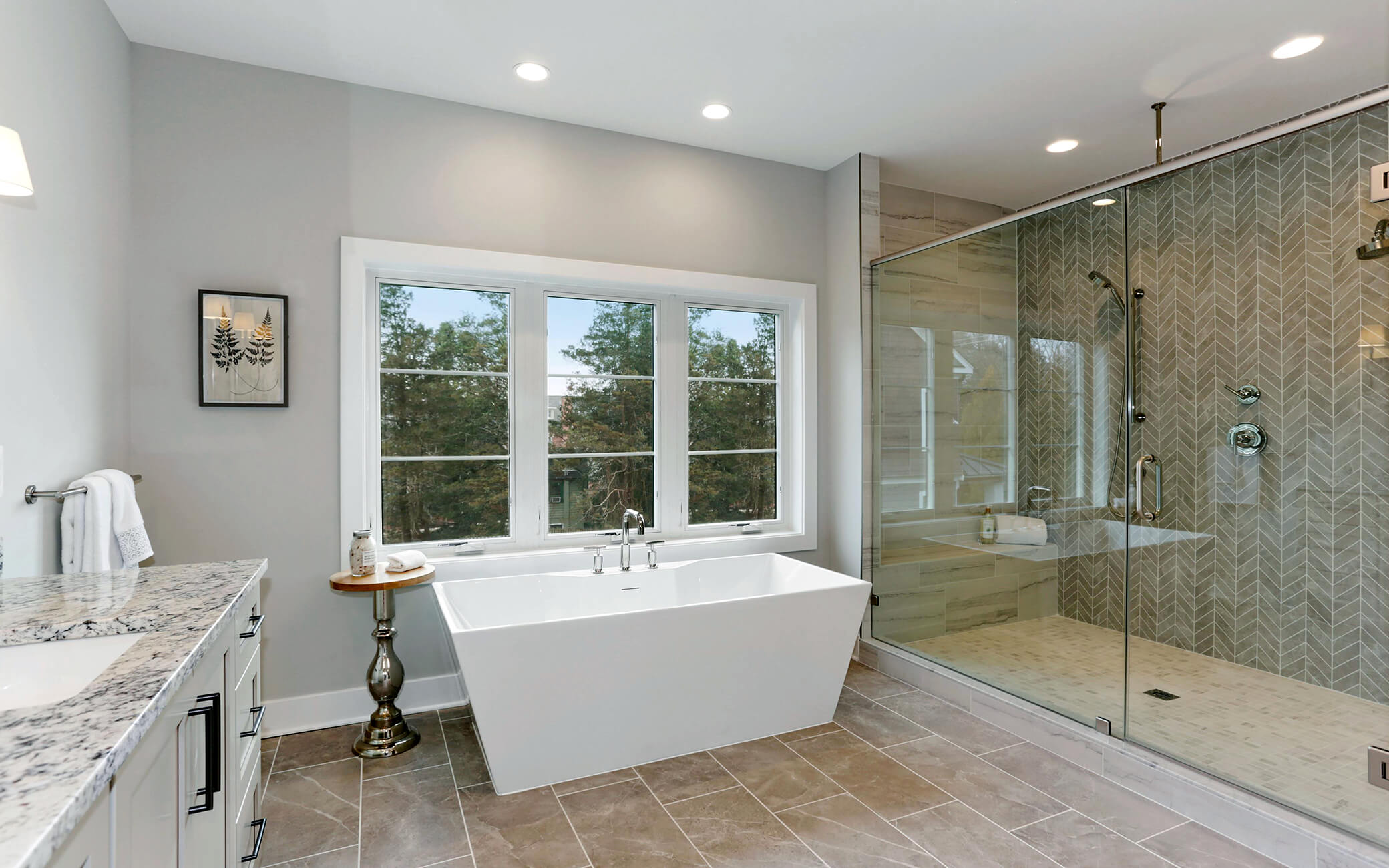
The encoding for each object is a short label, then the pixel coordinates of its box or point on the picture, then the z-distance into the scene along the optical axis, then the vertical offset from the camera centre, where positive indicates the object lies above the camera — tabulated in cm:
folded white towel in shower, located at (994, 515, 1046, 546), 309 -41
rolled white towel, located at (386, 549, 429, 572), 282 -48
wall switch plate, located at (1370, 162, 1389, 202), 196 +72
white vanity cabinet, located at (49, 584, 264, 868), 88 -55
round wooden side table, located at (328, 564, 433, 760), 275 -98
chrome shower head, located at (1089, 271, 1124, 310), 269 +60
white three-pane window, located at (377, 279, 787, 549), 324 +14
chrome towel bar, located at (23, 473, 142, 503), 192 -14
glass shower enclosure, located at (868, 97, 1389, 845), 213 -9
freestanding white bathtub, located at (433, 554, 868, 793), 235 -83
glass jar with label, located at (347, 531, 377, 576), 277 -45
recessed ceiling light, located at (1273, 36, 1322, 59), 264 +149
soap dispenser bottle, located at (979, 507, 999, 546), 329 -42
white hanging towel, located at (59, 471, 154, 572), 206 -25
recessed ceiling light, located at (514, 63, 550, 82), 285 +152
